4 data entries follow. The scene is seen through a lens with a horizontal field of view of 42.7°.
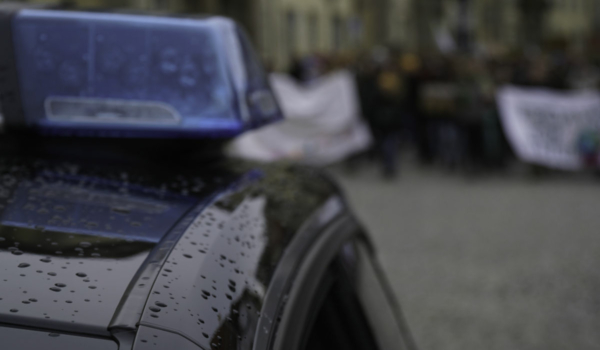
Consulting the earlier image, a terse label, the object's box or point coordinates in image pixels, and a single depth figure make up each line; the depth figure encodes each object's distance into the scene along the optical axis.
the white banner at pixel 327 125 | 12.62
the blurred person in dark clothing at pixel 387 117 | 11.72
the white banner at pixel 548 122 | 11.22
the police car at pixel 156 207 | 0.88
